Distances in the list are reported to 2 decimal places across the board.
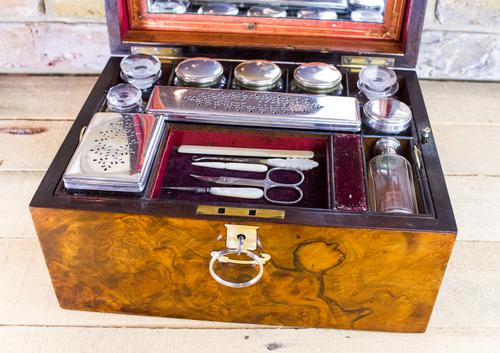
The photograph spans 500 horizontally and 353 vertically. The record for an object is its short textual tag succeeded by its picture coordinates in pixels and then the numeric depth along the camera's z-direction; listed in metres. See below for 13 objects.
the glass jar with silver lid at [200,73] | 1.02
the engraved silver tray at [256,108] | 0.95
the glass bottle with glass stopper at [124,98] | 0.97
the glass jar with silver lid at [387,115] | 0.94
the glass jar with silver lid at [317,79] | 1.02
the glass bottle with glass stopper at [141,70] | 1.02
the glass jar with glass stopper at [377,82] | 1.01
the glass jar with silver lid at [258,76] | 1.02
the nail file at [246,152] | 0.96
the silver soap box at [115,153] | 0.83
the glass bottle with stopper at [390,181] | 0.87
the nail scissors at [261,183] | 0.92
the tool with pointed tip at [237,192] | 0.90
